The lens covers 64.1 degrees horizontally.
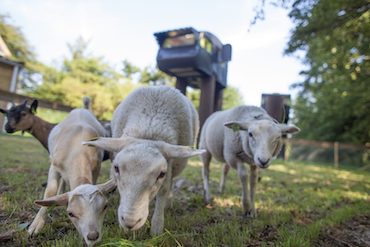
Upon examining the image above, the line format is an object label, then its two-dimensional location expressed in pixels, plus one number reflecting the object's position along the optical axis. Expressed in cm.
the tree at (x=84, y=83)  2162
